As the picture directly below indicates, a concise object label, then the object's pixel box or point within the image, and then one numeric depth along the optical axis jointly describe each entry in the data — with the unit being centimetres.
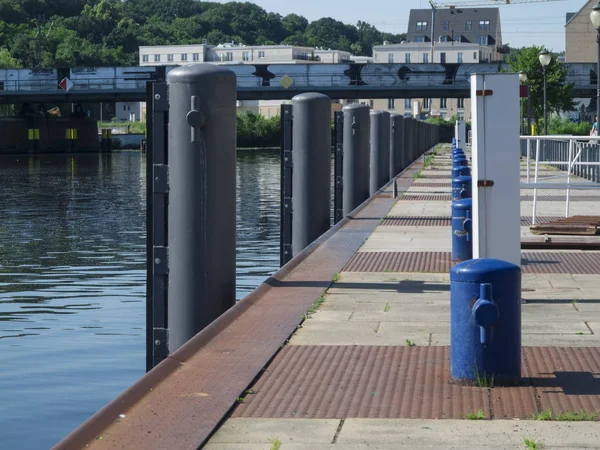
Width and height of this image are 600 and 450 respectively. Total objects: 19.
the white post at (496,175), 723
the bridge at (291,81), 7306
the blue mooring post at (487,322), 564
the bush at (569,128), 5200
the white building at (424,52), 18662
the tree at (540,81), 6372
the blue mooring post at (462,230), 1020
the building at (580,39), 11364
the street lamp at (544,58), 4427
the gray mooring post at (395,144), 2797
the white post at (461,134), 4068
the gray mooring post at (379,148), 2180
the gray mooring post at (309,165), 1245
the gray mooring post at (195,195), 736
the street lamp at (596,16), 2636
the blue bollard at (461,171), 1520
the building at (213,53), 19588
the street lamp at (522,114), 6575
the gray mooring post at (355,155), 1684
